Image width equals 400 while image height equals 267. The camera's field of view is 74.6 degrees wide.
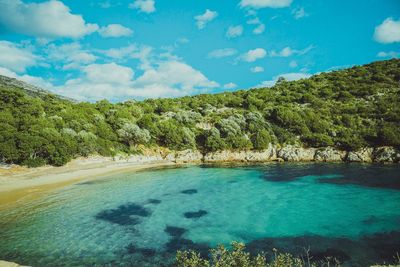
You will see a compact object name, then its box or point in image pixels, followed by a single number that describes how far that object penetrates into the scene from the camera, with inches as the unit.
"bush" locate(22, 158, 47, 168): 920.3
